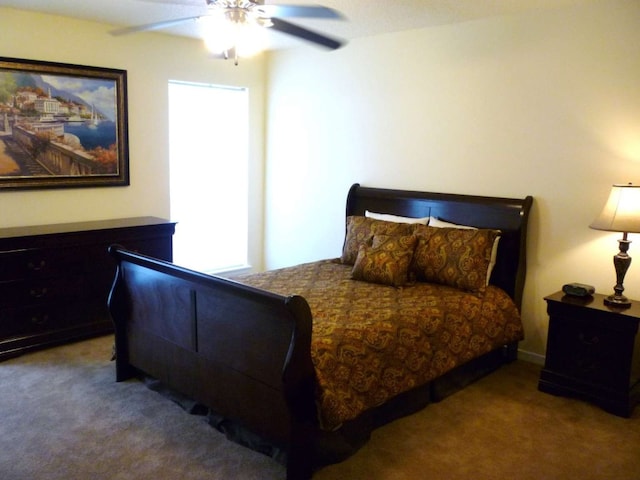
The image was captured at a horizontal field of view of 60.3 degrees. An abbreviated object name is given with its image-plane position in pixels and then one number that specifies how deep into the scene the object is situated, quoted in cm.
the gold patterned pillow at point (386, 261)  372
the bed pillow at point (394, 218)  428
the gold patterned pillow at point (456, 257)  368
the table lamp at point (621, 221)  319
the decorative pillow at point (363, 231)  409
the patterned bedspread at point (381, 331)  258
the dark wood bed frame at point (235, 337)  245
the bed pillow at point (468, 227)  386
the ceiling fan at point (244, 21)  246
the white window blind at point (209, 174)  525
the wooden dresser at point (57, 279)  380
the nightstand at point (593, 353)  321
